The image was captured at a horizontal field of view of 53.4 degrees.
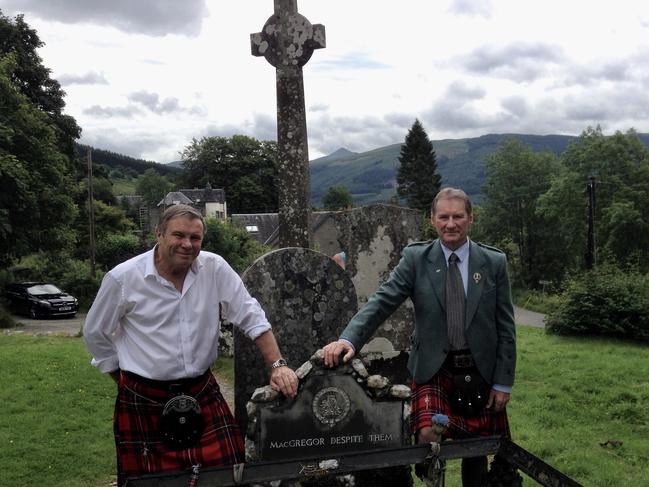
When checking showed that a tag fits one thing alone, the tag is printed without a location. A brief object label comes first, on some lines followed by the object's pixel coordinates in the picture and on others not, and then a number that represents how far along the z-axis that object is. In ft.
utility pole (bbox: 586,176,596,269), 120.98
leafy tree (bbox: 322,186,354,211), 339.16
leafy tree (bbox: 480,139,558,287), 193.16
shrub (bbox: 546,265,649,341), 47.88
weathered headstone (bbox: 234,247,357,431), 17.90
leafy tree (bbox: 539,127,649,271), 153.07
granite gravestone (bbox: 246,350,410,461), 12.74
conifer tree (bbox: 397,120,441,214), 229.04
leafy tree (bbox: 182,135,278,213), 240.32
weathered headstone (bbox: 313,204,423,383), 26.08
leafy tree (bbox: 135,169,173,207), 296.01
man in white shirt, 12.26
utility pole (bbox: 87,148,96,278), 118.01
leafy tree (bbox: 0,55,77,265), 80.07
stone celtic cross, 22.50
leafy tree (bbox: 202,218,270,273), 123.44
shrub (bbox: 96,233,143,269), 145.59
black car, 92.17
